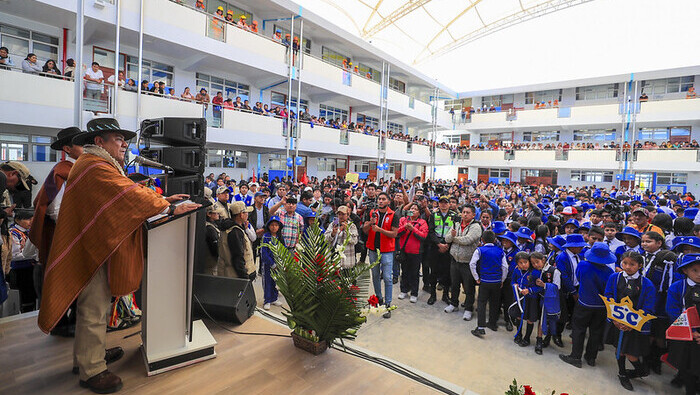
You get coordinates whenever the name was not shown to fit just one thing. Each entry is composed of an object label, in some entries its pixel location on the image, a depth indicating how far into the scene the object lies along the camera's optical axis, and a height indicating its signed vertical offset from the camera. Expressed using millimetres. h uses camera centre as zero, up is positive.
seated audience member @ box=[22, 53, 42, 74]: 8195 +2472
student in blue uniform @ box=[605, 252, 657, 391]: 3877 -1224
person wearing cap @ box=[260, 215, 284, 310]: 5582 -1386
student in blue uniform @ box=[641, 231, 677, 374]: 4039 -1037
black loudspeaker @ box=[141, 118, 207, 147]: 3057 +398
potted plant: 3242 -1096
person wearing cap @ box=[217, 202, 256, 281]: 4820 -1051
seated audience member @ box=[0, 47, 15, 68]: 7710 +2458
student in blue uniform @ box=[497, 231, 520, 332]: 5570 -1296
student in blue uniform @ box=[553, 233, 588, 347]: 4883 -1123
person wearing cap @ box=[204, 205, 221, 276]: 4680 -998
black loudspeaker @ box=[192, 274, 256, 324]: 3883 -1444
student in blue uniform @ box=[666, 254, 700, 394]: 3447 -1224
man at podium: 2486 -607
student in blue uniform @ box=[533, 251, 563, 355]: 4730 -1589
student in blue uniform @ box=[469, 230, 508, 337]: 5344 -1372
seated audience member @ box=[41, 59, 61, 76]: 8416 +2473
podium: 2799 -1040
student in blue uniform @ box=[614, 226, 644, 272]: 5117 -710
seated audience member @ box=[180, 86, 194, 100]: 11547 +2718
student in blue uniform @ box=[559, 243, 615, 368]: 4398 -1468
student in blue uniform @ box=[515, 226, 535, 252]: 5773 -870
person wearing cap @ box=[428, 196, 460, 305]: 6535 -1240
